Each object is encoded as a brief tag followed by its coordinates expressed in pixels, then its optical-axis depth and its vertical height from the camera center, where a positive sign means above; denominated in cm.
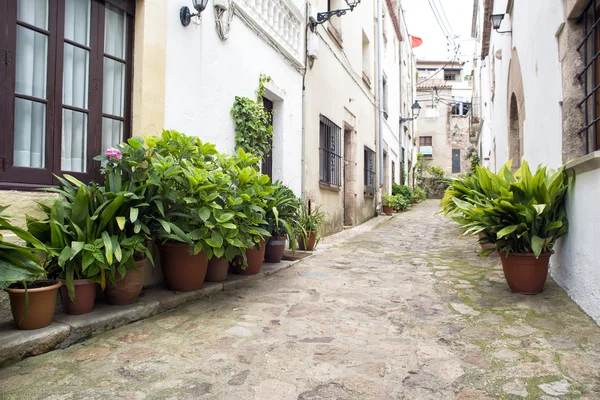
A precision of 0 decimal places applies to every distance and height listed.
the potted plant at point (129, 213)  277 -2
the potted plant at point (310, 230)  586 -26
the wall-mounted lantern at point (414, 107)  1653 +418
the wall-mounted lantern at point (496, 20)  682 +320
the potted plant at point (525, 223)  335 -9
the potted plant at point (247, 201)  347 +9
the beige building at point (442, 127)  2802 +591
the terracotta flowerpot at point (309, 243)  592 -45
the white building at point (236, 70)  384 +161
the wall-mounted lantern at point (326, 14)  694 +332
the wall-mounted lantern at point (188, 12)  376 +184
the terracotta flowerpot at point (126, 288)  289 -54
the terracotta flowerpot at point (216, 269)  383 -54
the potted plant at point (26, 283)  199 -44
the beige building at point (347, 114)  718 +212
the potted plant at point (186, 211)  307 +0
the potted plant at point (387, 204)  1269 +24
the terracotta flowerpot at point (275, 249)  492 -45
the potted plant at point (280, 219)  439 -9
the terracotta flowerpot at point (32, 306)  232 -54
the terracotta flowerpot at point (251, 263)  421 -53
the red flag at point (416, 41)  2333 +966
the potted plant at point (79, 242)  254 -20
